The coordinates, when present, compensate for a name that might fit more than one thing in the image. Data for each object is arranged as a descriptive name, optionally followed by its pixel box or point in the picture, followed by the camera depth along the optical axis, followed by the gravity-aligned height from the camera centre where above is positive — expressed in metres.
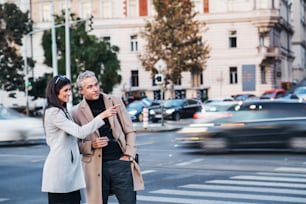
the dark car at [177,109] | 37.09 -1.88
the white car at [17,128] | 20.84 -1.52
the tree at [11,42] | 46.56 +3.08
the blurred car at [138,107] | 37.16 -1.65
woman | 5.59 -0.58
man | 5.81 -0.65
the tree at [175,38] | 49.75 +3.35
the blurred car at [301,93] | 38.74 -1.09
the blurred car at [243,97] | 48.24 -1.51
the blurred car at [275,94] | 45.19 -1.25
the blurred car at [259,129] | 15.96 -1.34
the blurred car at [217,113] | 16.75 -0.96
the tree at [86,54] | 44.62 +1.98
